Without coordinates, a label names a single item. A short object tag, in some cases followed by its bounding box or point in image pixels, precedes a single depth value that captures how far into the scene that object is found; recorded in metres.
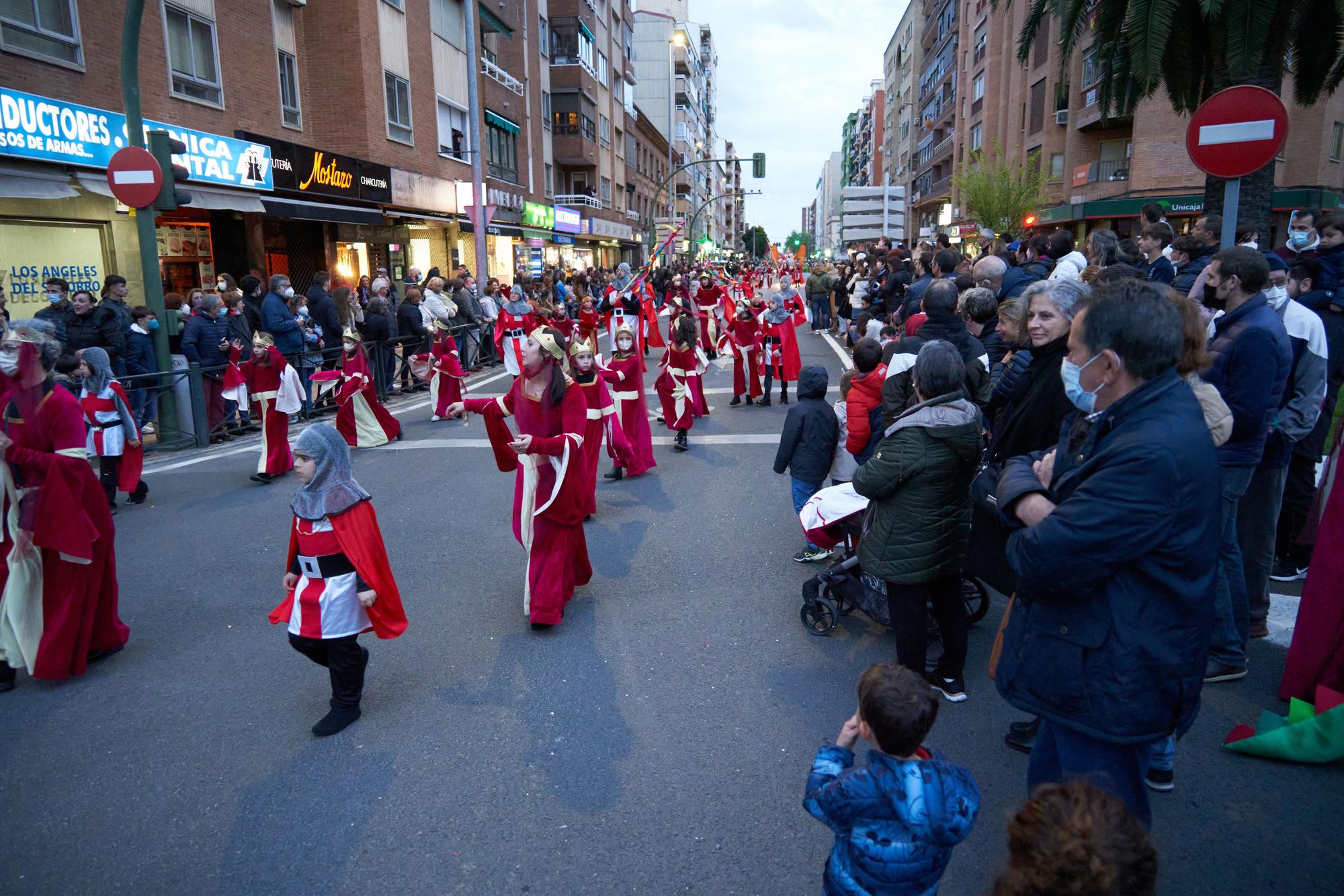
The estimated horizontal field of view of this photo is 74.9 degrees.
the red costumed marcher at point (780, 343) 12.90
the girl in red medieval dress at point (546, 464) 5.10
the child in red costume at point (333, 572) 3.90
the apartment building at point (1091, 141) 31.09
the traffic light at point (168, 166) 10.12
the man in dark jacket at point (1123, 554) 2.30
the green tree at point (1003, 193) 36.06
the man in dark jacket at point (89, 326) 9.59
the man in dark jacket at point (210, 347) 10.70
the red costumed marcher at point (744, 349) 12.78
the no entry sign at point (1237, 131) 4.95
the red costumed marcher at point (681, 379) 10.15
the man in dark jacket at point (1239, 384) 4.03
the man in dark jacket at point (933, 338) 4.94
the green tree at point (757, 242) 151.12
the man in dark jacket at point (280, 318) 11.84
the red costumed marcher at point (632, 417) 8.96
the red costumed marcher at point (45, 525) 4.48
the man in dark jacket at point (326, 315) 13.12
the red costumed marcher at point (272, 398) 8.97
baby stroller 4.95
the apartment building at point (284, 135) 12.62
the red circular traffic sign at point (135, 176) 9.80
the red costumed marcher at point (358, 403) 10.34
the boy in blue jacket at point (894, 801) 2.18
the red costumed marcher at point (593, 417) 5.47
